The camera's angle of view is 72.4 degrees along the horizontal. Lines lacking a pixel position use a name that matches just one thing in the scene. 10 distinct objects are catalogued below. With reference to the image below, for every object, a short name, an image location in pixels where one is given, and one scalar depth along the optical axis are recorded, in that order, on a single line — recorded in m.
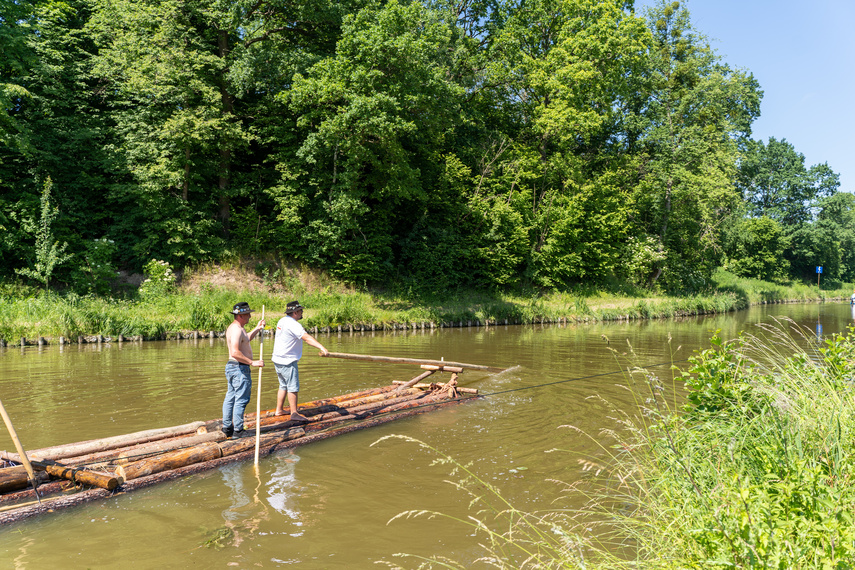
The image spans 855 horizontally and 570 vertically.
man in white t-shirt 8.71
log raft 5.95
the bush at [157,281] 21.51
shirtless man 7.82
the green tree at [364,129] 23.03
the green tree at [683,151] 37.12
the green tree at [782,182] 53.84
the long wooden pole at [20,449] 5.33
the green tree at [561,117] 32.91
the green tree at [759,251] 51.03
